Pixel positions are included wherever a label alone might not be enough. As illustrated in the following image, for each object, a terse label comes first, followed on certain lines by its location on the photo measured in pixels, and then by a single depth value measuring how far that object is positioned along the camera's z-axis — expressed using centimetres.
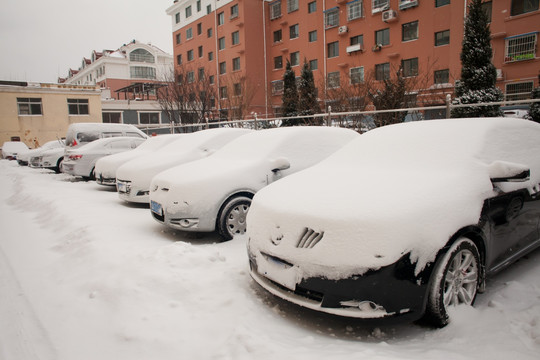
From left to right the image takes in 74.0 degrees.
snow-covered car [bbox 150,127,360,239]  455
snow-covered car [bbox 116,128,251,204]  665
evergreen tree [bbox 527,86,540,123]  1079
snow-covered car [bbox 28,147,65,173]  1329
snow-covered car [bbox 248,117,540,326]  230
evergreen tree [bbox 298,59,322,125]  1901
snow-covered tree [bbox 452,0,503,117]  1411
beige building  3017
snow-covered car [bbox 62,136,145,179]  1049
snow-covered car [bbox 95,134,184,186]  879
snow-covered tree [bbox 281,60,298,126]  2359
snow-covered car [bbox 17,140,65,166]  1638
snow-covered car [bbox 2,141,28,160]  2153
